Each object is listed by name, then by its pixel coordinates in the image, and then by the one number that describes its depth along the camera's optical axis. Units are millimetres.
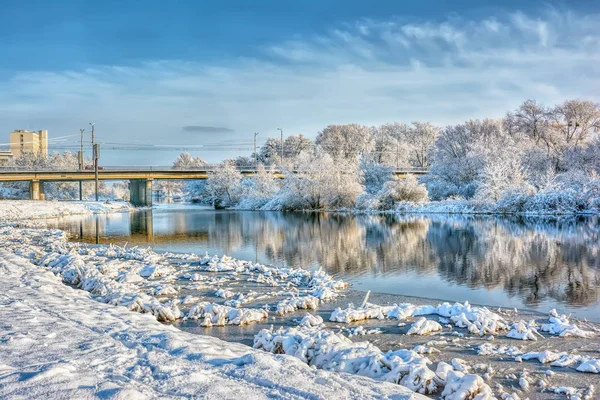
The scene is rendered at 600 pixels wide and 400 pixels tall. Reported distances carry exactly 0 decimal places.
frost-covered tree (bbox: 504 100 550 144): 65094
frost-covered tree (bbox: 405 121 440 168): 98688
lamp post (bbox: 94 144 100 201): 67000
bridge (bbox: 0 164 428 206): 68375
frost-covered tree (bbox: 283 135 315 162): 103625
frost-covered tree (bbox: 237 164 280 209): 67875
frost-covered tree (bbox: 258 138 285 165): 104375
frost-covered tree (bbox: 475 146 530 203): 48594
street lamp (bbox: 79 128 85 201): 81119
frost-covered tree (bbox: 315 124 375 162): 92062
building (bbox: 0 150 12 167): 147388
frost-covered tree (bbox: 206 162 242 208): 74188
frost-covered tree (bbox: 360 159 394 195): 70875
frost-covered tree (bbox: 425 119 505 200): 60094
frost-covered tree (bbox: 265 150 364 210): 59094
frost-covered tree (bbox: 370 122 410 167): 89875
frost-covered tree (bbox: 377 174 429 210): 55969
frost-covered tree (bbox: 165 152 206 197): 123762
